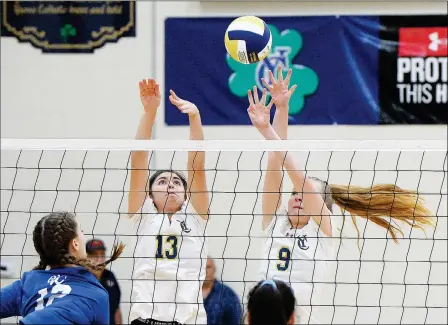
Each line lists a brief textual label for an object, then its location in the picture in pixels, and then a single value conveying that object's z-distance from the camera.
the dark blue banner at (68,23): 15.11
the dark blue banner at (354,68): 14.79
